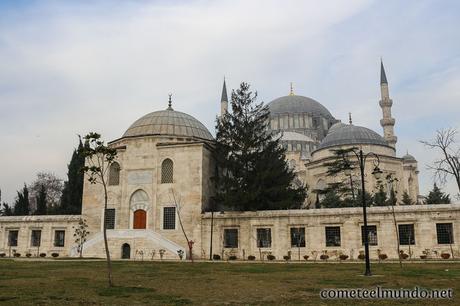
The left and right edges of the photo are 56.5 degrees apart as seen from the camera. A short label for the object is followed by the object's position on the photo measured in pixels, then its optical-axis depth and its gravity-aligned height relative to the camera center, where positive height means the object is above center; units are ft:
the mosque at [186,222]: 94.58 +3.07
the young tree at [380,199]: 119.65 +10.23
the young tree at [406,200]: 134.51 +10.88
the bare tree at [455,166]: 80.23 +12.89
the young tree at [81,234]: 110.22 -0.18
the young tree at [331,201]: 124.36 +9.85
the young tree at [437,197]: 138.10 +12.63
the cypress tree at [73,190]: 141.08 +14.12
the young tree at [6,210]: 155.76 +8.16
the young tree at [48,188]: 196.38 +20.54
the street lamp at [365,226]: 53.31 +1.11
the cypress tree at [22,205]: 149.18 +9.55
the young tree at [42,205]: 143.74 +9.30
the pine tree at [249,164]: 108.58 +18.12
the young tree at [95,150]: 50.87 +9.94
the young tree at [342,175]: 127.84 +19.35
